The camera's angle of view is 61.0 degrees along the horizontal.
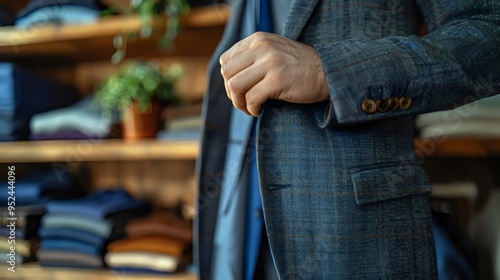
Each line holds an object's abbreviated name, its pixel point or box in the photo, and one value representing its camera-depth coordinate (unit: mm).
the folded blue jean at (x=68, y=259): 1164
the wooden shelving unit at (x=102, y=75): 1093
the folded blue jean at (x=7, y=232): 1015
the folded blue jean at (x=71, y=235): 1169
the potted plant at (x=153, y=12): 1054
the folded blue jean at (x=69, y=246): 1165
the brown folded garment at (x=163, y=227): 1118
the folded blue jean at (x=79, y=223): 1169
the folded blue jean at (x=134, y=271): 1098
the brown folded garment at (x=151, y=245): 1086
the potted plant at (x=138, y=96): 1141
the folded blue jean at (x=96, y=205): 1169
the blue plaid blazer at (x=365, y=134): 432
